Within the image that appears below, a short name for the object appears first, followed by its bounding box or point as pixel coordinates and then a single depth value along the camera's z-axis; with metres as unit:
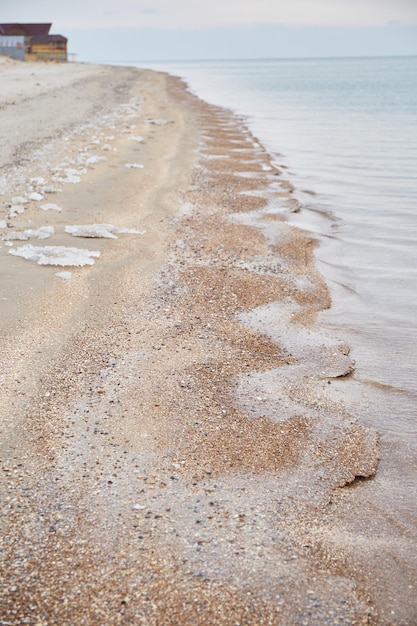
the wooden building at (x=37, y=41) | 73.69
